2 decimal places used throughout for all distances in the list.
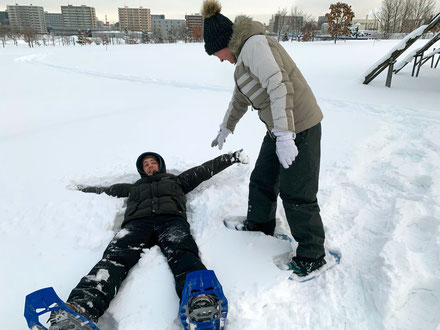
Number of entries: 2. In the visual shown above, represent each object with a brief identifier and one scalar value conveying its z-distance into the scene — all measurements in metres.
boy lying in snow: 1.63
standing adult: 1.58
